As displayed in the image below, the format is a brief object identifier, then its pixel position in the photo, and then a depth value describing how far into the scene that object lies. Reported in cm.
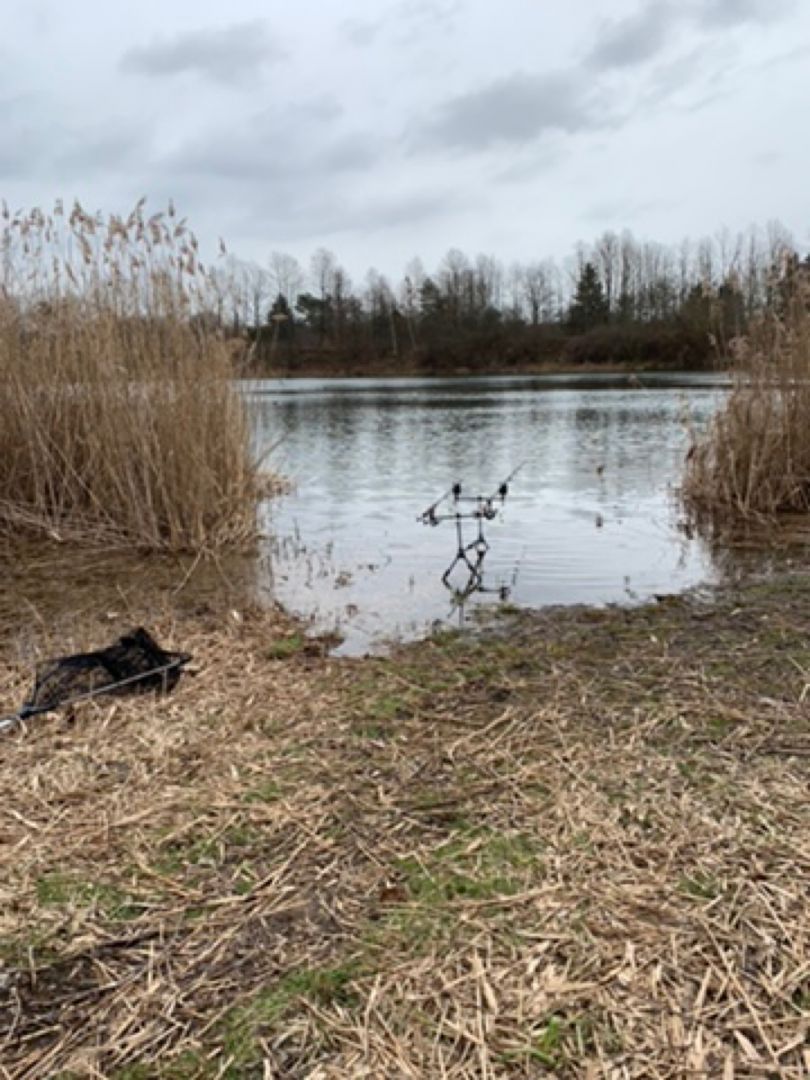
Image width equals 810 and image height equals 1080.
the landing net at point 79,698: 296
